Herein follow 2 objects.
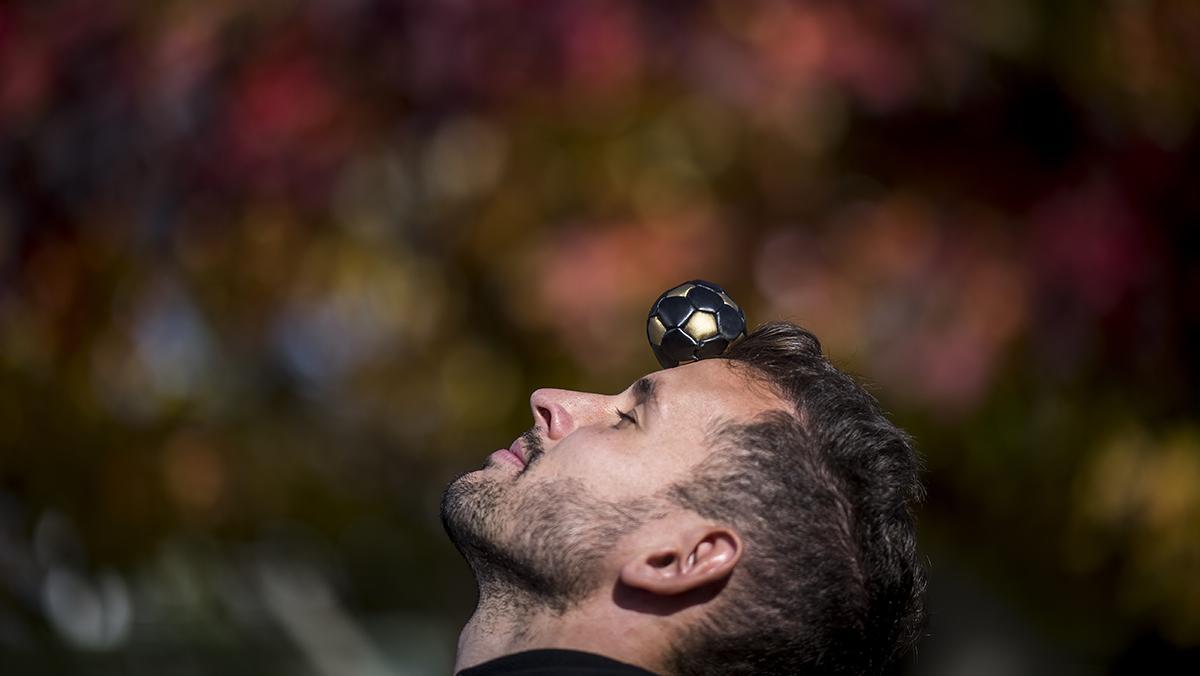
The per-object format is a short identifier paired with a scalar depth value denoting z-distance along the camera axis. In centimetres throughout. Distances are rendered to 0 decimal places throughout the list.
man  436
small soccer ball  502
